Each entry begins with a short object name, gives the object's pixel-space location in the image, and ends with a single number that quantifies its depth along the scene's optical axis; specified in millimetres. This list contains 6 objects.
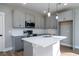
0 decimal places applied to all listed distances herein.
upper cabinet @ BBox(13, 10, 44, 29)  1916
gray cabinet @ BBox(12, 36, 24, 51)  1913
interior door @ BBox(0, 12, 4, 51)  2209
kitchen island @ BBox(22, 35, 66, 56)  1254
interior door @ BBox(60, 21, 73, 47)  1808
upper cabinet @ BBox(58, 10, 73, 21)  1844
